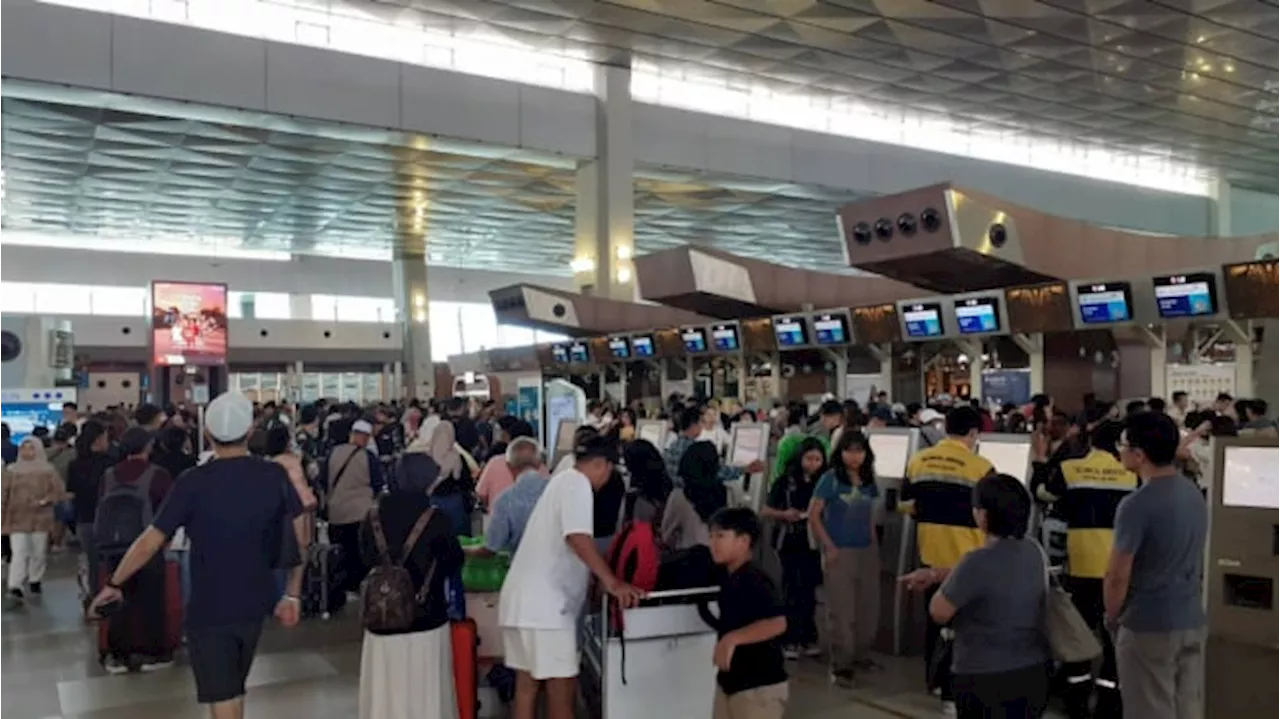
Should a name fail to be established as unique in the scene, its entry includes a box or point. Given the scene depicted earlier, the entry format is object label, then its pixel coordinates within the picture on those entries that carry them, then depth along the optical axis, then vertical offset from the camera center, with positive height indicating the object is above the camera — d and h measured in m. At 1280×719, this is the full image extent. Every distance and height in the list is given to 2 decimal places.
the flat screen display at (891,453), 7.57 -0.54
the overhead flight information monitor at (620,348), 19.22 +0.59
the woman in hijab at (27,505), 9.36 -0.97
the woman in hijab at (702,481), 6.76 -0.63
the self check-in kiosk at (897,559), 7.16 -1.21
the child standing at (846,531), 6.46 -0.92
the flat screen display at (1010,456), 6.72 -0.51
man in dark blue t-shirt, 4.15 -0.64
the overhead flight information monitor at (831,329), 15.28 +0.69
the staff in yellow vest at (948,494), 5.87 -0.64
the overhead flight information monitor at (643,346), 18.72 +0.59
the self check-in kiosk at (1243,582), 4.41 -0.88
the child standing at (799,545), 7.03 -1.08
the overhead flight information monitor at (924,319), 13.76 +0.71
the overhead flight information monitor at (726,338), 17.09 +0.65
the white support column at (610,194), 19.81 +3.45
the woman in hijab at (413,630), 4.82 -1.10
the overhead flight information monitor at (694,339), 17.69 +0.66
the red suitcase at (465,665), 5.27 -1.37
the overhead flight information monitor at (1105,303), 11.67 +0.75
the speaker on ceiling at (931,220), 11.30 +1.62
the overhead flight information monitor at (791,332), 15.89 +0.67
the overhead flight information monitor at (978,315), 12.91 +0.71
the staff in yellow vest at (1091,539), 5.50 -0.84
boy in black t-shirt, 3.94 -0.93
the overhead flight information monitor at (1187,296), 11.06 +0.77
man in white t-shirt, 4.55 -0.88
